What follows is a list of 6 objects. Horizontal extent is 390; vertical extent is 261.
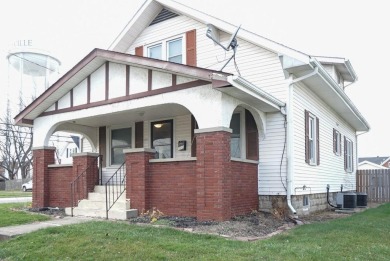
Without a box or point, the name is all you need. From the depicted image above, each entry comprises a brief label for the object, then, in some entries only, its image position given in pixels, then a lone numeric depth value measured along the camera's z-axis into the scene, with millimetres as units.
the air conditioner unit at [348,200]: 12867
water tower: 34469
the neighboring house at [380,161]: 60447
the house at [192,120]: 8742
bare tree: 44000
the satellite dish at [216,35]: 9755
